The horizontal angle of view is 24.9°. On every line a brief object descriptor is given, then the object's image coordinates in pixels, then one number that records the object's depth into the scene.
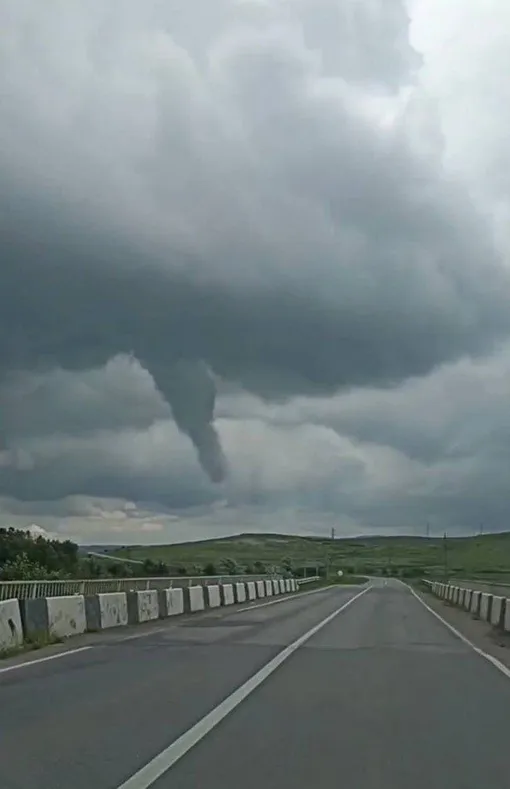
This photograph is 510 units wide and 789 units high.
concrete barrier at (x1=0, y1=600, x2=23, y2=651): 22.23
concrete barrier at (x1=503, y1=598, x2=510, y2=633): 33.97
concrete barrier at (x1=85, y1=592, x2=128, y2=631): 29.00
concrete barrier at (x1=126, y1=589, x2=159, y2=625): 32.97
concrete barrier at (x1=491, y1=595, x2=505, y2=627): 36.28
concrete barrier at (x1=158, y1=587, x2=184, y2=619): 37.25
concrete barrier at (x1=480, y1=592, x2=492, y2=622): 41.31
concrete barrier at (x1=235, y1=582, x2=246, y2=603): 55.78
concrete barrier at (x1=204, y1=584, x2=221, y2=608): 47.41
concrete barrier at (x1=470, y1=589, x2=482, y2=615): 46.66
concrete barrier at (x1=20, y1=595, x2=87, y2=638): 24.41
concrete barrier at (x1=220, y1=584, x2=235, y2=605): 51.61
